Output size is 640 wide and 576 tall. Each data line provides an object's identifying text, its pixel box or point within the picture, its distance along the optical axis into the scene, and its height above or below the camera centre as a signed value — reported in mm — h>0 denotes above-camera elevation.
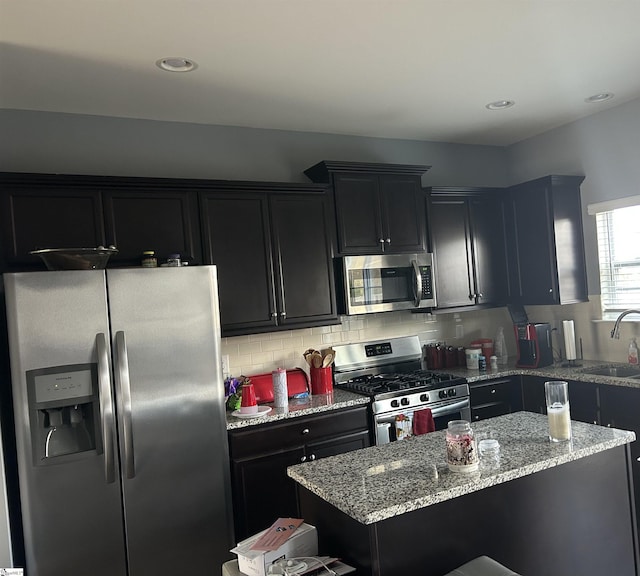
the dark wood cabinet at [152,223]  3127 +479
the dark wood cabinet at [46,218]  2883 +514
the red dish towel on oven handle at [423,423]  3146 -805
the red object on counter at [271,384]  3649 -608
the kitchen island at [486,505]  1706 -780
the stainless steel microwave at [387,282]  3838 +29
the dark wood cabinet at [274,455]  3111 -957
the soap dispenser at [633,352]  3936 -613
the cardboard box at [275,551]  1693 -817
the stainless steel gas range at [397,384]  3588 -685
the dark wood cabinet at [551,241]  4219 +258
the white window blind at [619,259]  4020 +71
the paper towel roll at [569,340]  4215 -530
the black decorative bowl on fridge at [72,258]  2656 +263
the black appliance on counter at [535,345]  4230 -544
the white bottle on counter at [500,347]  4723 -602
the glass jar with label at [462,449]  1864 -577
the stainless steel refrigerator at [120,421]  2523 -557
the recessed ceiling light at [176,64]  2695 +1198
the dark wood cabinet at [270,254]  3418 +271
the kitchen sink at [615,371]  3871 -734
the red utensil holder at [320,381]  3820 -625
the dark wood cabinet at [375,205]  3832 +595
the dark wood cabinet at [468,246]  4301 +277
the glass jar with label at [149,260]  3076 +254
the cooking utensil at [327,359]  3881 -481
